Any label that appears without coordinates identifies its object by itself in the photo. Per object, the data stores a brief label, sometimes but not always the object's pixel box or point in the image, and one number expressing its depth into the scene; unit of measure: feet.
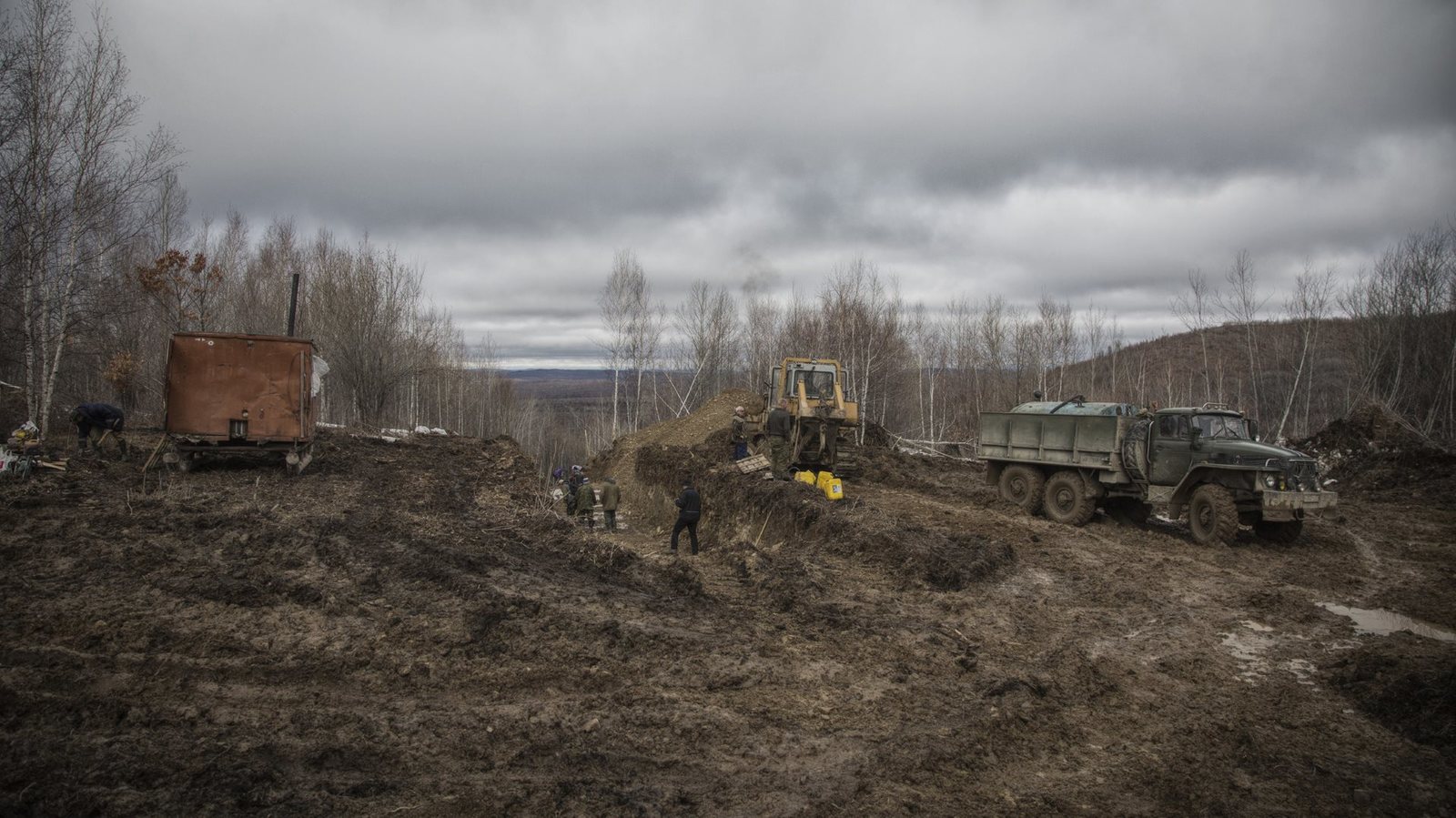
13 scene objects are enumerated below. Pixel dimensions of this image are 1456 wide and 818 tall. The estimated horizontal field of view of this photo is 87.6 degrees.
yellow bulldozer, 53.98
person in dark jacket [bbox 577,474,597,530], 48.21
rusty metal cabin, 43.45
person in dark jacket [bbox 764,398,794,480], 48.96
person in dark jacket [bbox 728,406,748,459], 56.80
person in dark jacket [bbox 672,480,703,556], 37.11
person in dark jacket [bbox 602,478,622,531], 47.62
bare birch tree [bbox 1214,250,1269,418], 92.28
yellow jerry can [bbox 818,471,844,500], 43.45
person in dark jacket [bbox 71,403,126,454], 47.24
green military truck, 36.47
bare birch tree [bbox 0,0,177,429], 51.72
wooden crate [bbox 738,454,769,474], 50.70
